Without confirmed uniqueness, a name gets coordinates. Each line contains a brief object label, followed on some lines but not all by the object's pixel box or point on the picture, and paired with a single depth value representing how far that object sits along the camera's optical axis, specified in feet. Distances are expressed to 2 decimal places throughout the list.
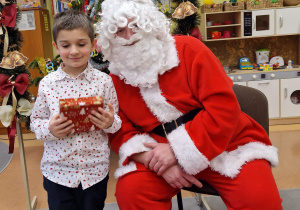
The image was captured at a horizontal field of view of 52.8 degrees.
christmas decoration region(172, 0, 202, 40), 9.90
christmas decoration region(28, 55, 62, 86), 8.16
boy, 4.05
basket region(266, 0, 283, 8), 12.59
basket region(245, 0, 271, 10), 12.59
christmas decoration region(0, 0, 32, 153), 5.69
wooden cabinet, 12.21
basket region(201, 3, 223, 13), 12.60
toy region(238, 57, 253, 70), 13.29
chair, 5.23
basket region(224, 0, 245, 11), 12.57
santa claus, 4.13
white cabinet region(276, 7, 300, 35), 12.49
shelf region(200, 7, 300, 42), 12.51
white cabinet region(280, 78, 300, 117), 12.63
